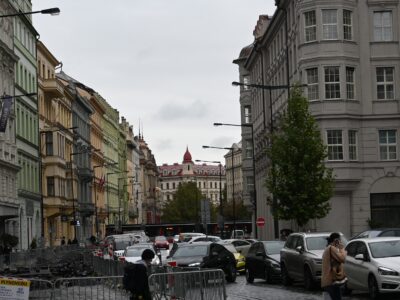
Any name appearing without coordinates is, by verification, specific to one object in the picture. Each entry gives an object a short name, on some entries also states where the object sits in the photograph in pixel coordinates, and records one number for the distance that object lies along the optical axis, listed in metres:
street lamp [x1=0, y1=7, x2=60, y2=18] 31.11
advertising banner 14.51
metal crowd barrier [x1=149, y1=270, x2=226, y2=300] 19.31
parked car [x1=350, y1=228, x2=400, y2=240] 36.00
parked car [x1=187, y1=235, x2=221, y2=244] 54.11
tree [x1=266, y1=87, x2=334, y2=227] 49.81
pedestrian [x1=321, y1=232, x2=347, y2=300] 17.47
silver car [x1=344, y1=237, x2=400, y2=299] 23.48
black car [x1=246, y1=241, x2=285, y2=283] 33.84
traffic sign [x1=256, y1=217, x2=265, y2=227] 64.50
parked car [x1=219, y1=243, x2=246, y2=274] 41.29
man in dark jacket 15.93
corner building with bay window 56.97
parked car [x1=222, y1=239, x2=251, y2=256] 48.10
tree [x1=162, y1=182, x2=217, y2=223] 194.38
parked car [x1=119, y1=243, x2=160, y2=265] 42.04
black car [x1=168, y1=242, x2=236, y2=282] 34.56
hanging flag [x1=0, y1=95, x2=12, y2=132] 46.75
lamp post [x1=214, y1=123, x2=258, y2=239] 67.19
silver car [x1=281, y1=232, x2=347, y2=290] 28.69
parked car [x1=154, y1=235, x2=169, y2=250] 81.31
